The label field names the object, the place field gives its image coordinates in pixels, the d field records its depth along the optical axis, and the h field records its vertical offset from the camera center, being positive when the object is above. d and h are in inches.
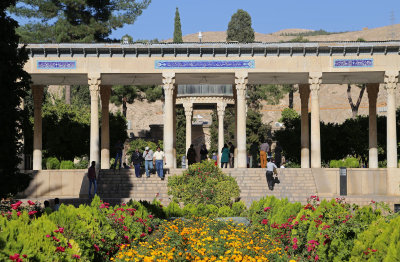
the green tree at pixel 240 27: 3457.2 +647.7
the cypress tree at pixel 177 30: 3346.5 +601.0
